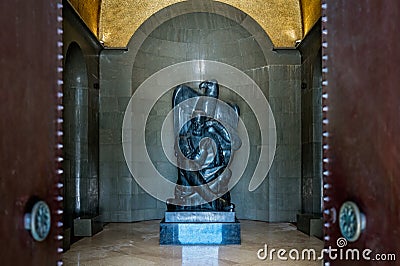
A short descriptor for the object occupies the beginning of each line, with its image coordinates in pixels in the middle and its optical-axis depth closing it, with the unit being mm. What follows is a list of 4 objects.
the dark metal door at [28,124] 1716
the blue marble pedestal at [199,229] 6934
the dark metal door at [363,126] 1770
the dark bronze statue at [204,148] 7395
